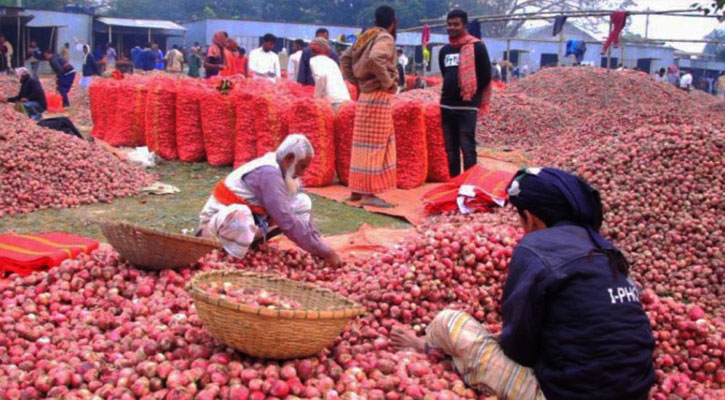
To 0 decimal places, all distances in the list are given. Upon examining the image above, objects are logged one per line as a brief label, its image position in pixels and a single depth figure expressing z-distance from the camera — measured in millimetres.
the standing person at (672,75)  28672
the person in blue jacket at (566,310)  2361
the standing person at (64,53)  21203
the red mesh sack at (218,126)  8594
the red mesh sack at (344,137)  7586
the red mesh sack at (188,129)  9000
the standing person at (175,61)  23939
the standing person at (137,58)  24344
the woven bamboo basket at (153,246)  3578
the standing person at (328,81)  8109
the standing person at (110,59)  26897
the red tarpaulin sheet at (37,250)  4238
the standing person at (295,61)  11781
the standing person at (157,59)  24703
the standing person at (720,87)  28955
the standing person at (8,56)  23438
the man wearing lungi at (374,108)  6152
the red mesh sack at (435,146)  7645
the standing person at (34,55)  22855
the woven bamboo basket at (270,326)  2480
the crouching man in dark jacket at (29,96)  11383
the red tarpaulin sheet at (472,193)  5949
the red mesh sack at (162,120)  9234
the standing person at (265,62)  10797
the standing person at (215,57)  12463
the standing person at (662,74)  26931
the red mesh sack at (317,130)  7555
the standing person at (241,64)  12539
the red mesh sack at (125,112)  9875
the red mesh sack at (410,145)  7492
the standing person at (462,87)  6633
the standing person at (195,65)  17781
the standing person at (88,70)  17714
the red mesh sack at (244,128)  8234
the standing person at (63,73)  15672
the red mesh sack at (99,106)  10433
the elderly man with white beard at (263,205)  4117
